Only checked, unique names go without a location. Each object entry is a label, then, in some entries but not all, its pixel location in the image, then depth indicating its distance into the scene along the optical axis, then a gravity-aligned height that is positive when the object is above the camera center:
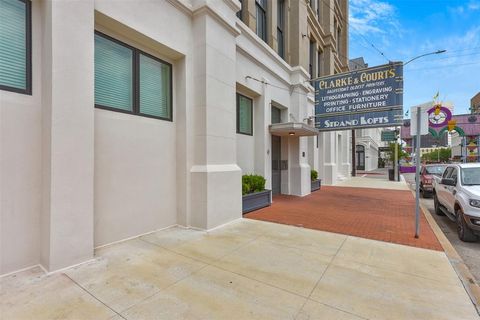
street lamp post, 4.90 -0.13
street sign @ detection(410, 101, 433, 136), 4.96 +0.87
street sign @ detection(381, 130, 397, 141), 27.08 +2.59
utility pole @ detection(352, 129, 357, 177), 24.56 -0.16
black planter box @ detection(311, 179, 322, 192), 12.92 -1.47
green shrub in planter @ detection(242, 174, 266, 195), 7.64 -0.84
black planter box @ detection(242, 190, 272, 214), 7.36 -1.39
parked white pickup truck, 5.00 -0.95
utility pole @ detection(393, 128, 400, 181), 19.14 -0.84
